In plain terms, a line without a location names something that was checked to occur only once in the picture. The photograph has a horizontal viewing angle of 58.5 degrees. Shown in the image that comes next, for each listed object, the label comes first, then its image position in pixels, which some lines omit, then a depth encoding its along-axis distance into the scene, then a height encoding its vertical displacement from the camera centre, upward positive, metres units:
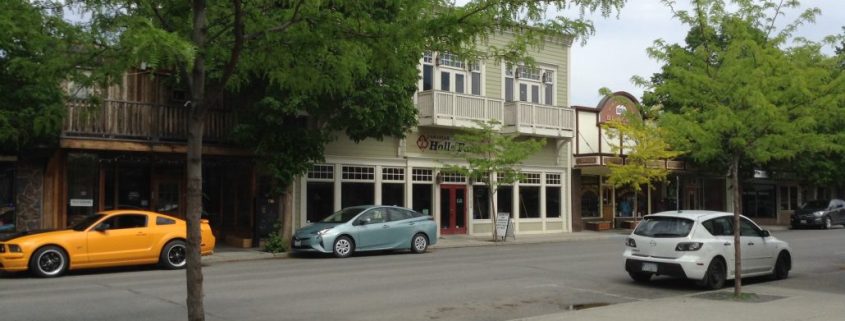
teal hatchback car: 19.86 -1.06
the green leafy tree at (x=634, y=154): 32.06 +1.64
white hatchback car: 13.02 -0.99
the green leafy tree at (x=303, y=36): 6.42 +1.44
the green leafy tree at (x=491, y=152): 25.75 +1.41
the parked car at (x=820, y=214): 37.62 -1.08
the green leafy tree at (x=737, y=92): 11.39 +1.55
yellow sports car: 15.12 -1.09
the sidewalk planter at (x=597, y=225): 33.97 -1.48
